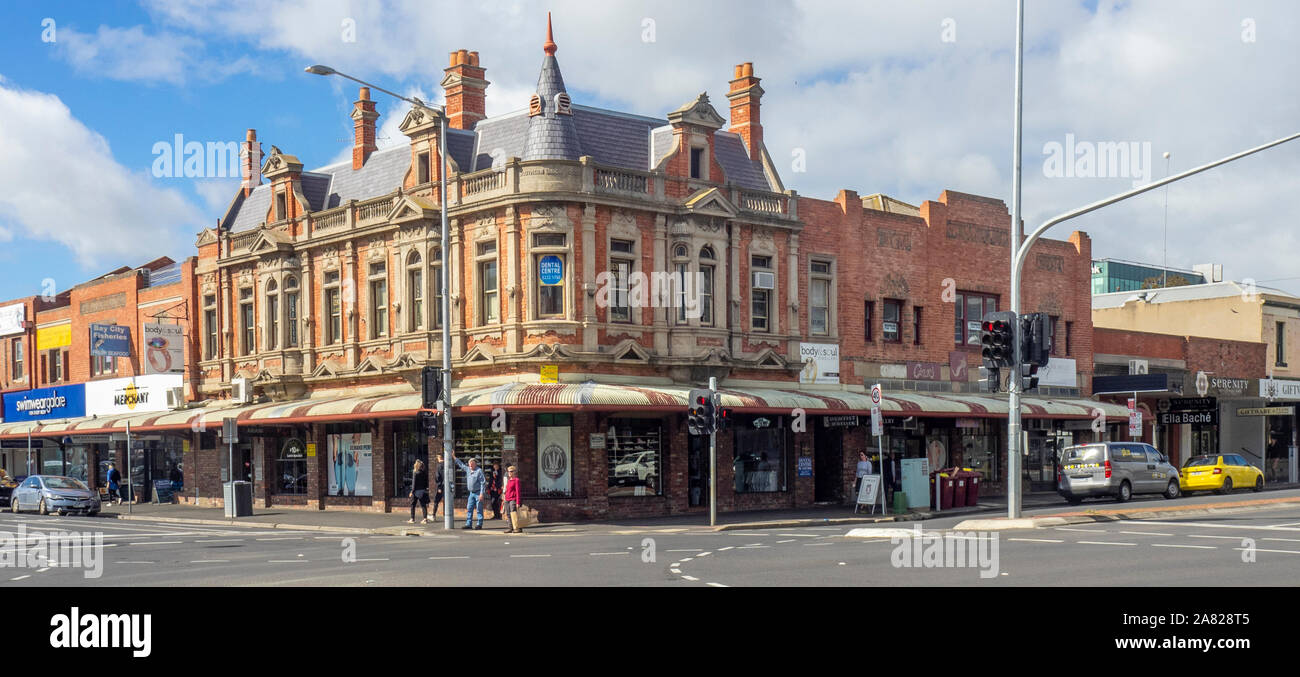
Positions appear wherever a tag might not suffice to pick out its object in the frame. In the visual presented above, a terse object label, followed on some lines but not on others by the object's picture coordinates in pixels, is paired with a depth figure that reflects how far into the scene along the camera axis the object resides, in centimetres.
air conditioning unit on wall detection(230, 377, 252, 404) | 4056
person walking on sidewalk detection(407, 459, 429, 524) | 3183
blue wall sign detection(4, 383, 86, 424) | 5109
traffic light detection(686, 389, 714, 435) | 2827
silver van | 3444
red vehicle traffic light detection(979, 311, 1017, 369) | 2427
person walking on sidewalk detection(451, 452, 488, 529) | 2938
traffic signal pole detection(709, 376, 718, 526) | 2875
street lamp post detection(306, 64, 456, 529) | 2903
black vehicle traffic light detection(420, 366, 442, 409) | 2912
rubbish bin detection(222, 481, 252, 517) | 3606
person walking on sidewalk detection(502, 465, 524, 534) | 2836
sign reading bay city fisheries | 4731
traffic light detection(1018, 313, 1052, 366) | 2412
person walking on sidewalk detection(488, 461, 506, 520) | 3158
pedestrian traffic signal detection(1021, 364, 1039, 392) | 2427
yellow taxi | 4006
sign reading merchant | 4581
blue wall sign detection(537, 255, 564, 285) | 3216
